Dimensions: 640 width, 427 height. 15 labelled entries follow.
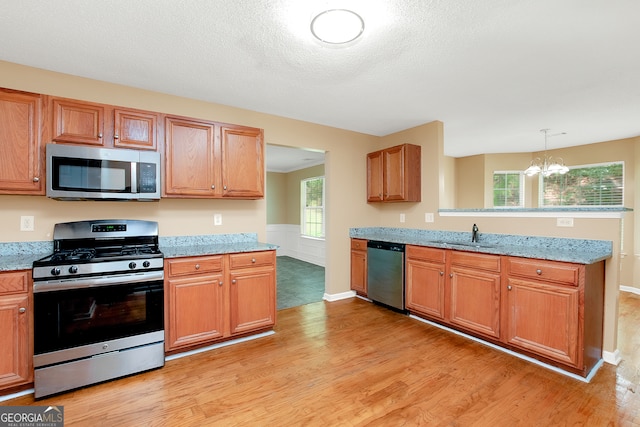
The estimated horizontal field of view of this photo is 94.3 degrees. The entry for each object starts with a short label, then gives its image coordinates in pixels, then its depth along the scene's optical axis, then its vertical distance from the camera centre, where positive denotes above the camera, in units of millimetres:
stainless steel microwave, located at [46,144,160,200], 2303 +311
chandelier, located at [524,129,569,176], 4679 +699
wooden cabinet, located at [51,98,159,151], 2385 +730
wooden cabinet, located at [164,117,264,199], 2807 +517
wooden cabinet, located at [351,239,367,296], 4156 -780
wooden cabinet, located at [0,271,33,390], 1977 -809
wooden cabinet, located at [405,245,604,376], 2240 -790
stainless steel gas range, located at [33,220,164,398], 2041 -754
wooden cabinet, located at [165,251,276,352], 2534 -795
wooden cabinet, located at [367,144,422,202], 3934 +519
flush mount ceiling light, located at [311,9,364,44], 1680 +1095
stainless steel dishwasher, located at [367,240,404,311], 3608 -783
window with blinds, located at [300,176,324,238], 6832 +107
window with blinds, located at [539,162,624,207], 5038 +486
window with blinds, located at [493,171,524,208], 6367 +505
